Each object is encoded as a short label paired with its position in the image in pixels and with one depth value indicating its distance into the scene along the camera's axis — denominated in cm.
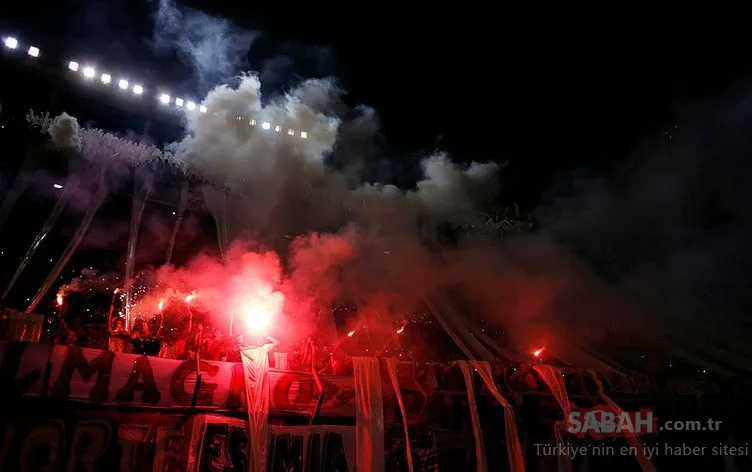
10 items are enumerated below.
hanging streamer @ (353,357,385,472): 648
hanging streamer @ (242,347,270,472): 594
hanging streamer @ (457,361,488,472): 683
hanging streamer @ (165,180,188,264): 1004
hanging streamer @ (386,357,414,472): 667
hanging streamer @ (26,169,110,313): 739
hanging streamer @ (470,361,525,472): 704
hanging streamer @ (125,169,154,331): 877
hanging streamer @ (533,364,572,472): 753
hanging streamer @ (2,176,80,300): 745
